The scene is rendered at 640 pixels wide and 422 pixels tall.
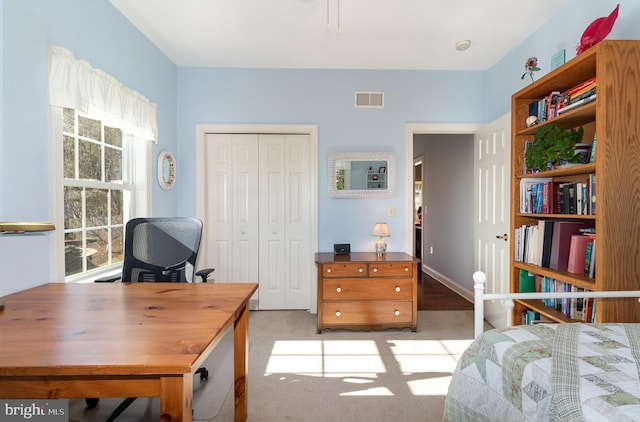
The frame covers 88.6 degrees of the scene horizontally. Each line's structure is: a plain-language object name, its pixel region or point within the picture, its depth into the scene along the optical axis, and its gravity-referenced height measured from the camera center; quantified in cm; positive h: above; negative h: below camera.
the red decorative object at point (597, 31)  180 +100
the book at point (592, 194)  181 +8
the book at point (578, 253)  194 -27
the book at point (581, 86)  184 +71
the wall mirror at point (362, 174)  351 +36
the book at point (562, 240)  208 -21
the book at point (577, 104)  183 +62
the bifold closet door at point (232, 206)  360 +2
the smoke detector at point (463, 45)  293 +148
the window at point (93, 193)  215 +12
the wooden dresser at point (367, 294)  303 -79
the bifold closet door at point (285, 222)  361 -15
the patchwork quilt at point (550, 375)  84 -49
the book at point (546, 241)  219 -22
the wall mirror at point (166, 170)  311 +38
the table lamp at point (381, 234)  327 -26
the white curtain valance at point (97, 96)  186 +74
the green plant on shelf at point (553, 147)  200 +38
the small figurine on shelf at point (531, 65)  239 +105
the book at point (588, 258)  190 -29
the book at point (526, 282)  242 -55
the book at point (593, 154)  185 +31
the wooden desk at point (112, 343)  85 -41
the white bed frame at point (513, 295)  155 -42
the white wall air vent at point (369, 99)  354 +117
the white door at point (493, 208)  293 +0
